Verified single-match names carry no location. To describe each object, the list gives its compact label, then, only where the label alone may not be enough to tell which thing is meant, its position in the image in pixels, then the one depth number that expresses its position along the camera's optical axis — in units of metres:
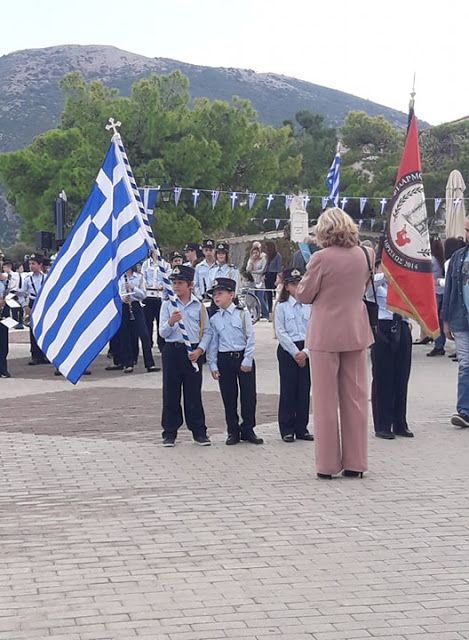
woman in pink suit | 8.26
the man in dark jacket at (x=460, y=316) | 10.83
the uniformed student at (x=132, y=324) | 16.62
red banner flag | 10.47
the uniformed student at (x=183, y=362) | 9.91
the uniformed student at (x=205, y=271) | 17.03
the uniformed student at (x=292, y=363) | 10.16
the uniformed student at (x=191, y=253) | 17.59
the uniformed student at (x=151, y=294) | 17.97
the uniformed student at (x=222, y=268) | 16.75
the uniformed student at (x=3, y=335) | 16.44
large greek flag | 9.72
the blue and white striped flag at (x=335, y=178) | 25.03
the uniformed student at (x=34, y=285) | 18.11
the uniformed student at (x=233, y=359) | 9.98
